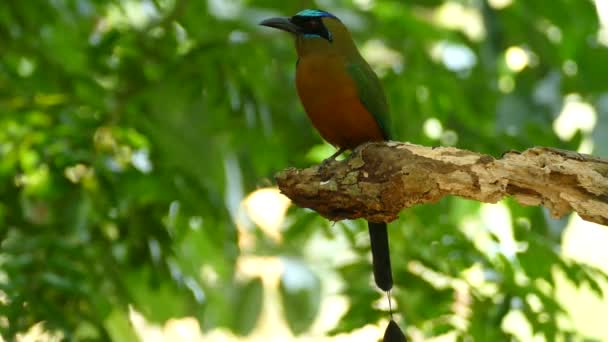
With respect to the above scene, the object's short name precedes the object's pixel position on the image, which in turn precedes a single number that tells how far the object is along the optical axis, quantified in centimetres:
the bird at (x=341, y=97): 717
